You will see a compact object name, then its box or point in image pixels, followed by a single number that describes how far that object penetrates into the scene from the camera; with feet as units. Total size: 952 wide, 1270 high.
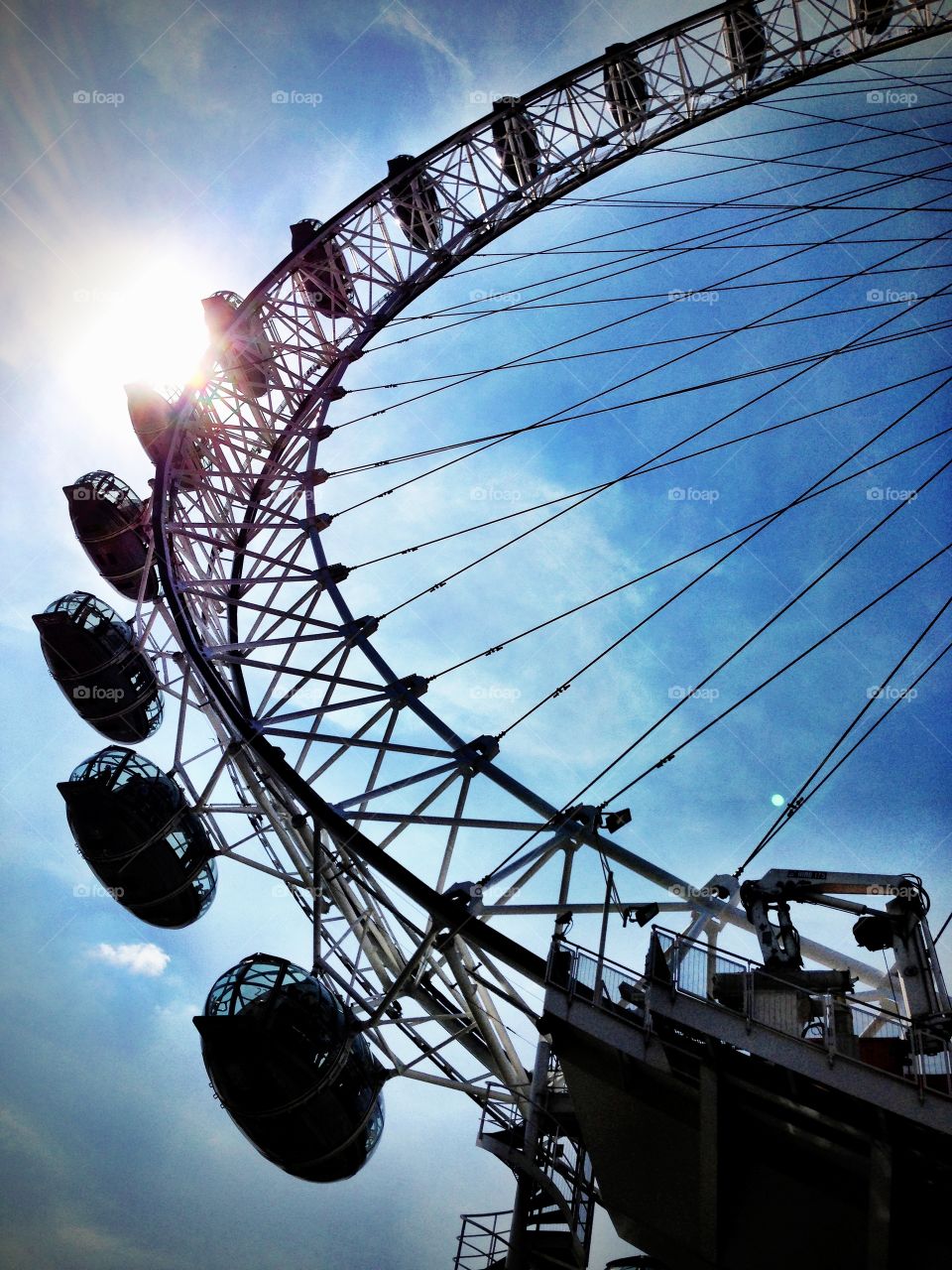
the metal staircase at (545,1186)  60.23
